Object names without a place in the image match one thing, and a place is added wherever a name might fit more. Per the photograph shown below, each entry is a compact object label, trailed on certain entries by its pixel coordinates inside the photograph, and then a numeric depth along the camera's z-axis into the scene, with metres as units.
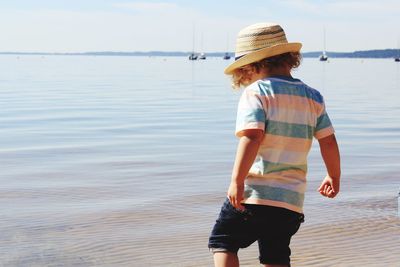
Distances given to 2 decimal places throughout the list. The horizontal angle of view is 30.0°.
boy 3.39
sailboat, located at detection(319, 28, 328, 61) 122.06
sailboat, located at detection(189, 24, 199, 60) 134.32
